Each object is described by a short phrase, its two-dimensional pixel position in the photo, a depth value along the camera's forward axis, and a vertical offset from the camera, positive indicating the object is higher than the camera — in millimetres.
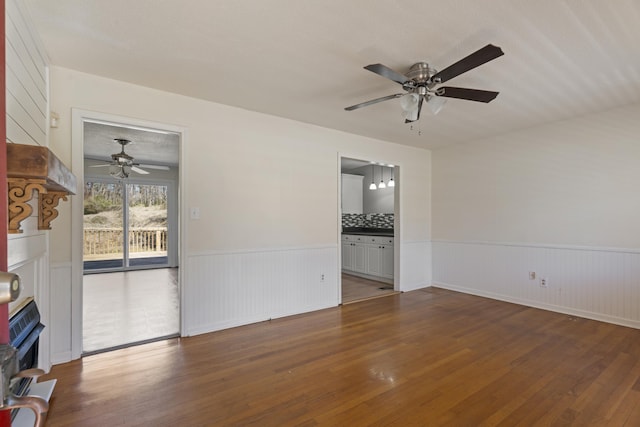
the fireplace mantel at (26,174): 1125 +159
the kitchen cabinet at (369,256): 5559 -783
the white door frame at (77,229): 2611 -113
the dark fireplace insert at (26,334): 1565 -648
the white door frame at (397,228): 5004 -210
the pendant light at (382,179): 6801 +798
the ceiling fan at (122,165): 4970 +879
